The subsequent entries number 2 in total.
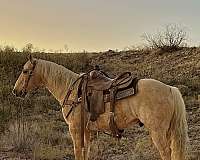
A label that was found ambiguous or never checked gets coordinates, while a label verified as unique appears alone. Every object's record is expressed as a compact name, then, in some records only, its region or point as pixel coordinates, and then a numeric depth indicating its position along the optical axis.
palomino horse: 5.45
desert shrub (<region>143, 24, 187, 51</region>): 21.38
